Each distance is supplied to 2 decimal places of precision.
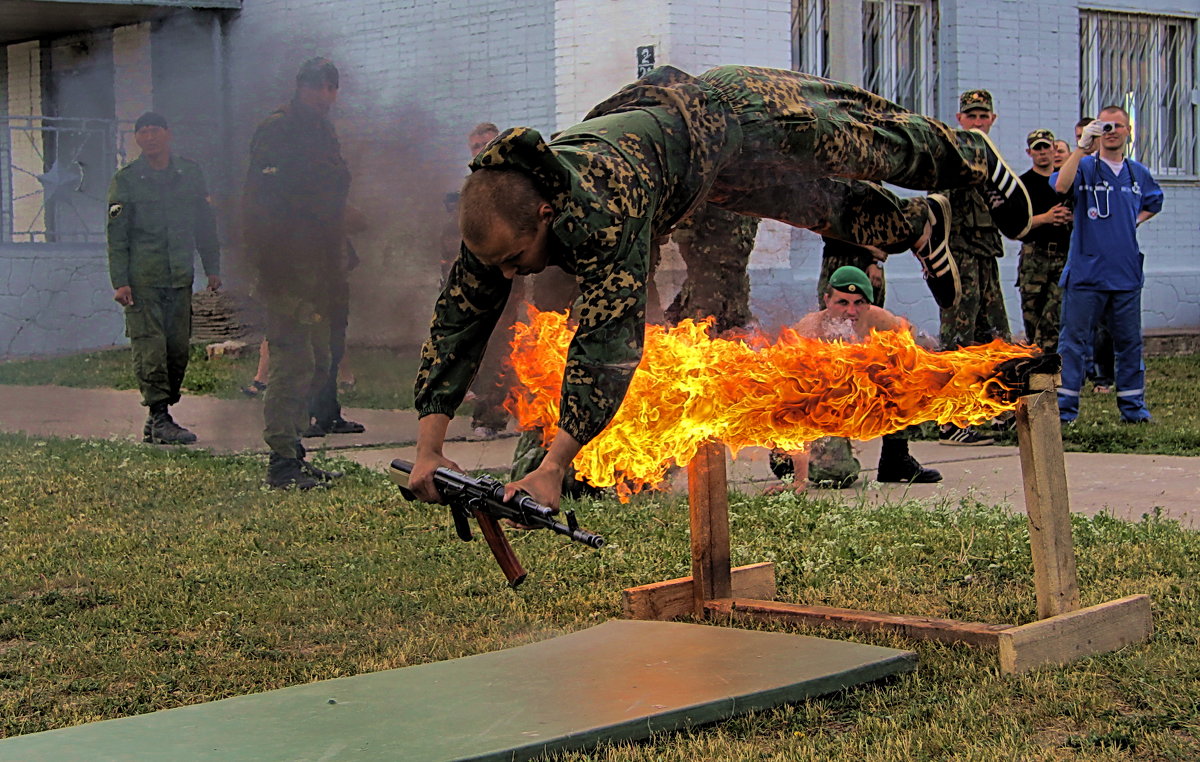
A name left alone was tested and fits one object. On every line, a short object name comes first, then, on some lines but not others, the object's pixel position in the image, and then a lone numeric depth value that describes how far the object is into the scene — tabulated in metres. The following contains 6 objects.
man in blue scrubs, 10.38
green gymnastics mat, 3.70
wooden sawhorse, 4.56
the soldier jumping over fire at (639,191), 4.01
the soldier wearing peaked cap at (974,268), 9.27
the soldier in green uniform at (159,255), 6.87
